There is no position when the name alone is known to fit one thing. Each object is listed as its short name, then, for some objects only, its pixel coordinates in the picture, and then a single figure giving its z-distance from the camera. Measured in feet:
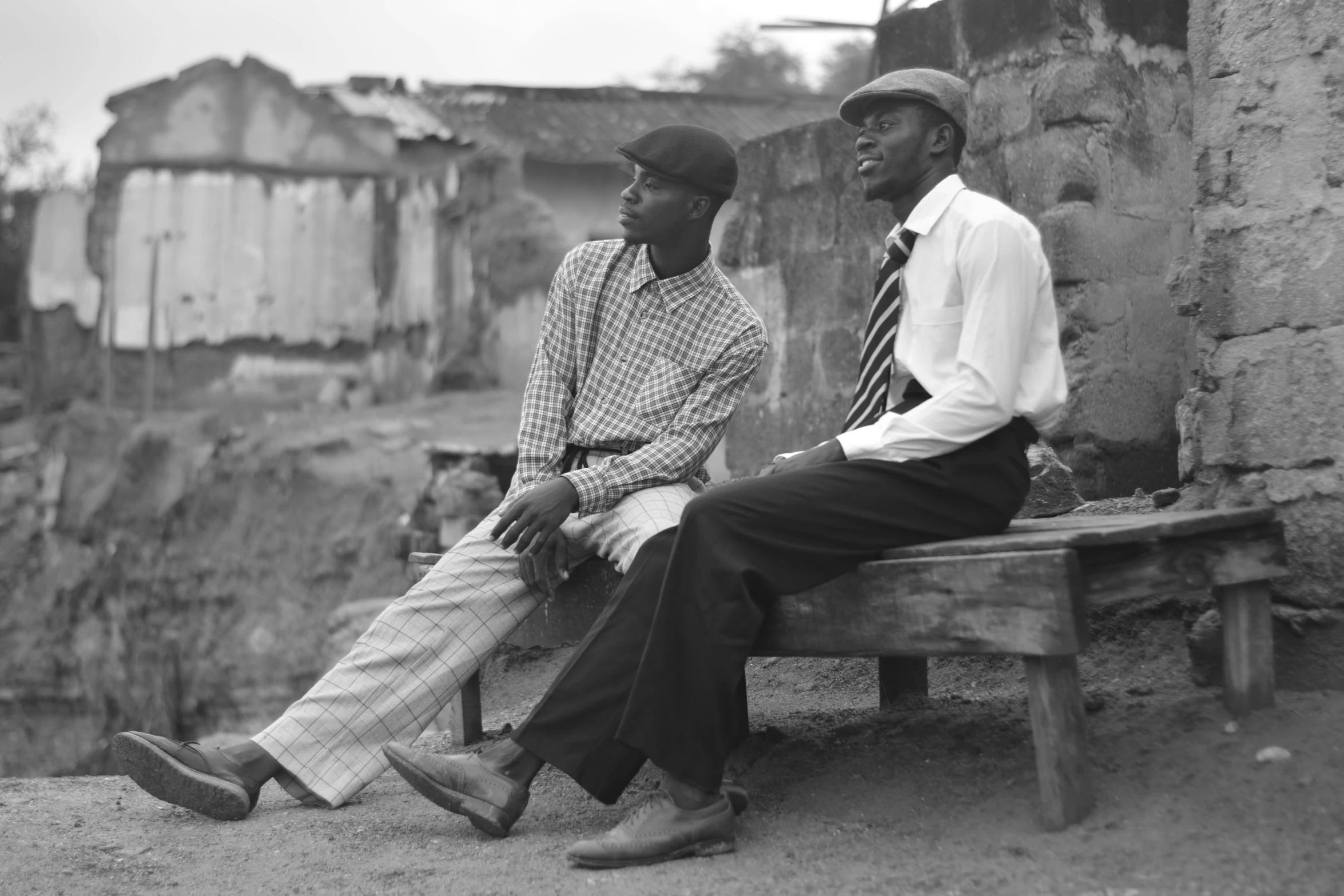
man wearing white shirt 9.41
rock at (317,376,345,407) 47.98
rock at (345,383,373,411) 48.24
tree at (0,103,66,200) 85.81
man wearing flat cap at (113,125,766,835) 11.44
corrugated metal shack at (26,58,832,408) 47.09
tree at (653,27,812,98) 90.48
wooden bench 8.78
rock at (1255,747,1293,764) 8.98
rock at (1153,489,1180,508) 11.83
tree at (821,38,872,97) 85.97
